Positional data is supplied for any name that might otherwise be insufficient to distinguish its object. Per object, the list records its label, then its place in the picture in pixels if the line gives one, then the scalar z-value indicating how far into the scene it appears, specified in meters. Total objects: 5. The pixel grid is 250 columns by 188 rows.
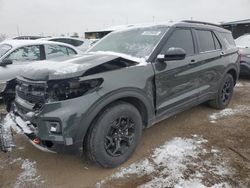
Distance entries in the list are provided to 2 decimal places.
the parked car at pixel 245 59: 5.88
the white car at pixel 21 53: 4.27
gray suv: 1.96
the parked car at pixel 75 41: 9.00
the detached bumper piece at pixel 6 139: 2.26
